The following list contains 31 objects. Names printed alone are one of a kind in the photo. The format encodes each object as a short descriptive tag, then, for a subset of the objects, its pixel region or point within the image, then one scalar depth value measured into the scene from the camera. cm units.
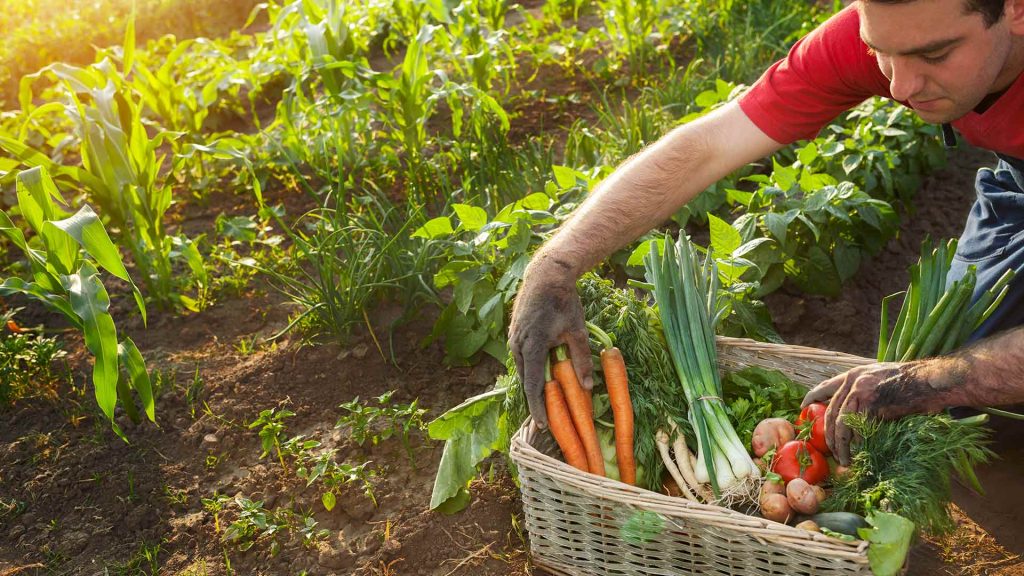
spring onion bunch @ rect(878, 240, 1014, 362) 216
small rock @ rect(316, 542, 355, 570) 240
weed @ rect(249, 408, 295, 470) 268
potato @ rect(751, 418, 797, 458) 220
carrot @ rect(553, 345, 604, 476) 221
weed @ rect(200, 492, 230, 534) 254
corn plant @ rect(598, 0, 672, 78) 479
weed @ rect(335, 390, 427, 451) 272
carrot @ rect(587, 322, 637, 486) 223
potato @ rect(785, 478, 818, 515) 201
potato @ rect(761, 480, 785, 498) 208
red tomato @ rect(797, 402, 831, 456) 214
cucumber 189
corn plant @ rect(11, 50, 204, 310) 317
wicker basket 183
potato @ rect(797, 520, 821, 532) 193
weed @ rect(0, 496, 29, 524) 261
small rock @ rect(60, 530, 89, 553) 250
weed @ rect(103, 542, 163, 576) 241
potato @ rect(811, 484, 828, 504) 204
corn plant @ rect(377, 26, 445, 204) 362
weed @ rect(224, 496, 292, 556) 246
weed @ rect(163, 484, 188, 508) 262
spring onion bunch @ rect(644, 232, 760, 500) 214
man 194
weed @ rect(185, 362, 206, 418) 297
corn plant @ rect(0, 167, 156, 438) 243
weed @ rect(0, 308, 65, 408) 303
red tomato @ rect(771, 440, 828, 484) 208
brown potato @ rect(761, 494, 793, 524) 204
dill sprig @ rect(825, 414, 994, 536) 191
